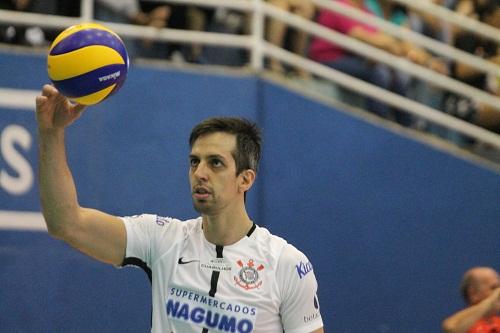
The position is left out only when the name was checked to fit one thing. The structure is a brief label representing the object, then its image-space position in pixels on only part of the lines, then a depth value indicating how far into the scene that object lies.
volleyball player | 9.27
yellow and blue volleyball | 9.23
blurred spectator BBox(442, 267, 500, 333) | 13.37
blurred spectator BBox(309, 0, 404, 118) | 16.62
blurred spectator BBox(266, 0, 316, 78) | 16.55
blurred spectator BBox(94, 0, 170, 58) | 15.93
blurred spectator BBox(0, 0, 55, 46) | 15.26
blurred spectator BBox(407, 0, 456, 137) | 17.50
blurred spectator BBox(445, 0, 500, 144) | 17.64
